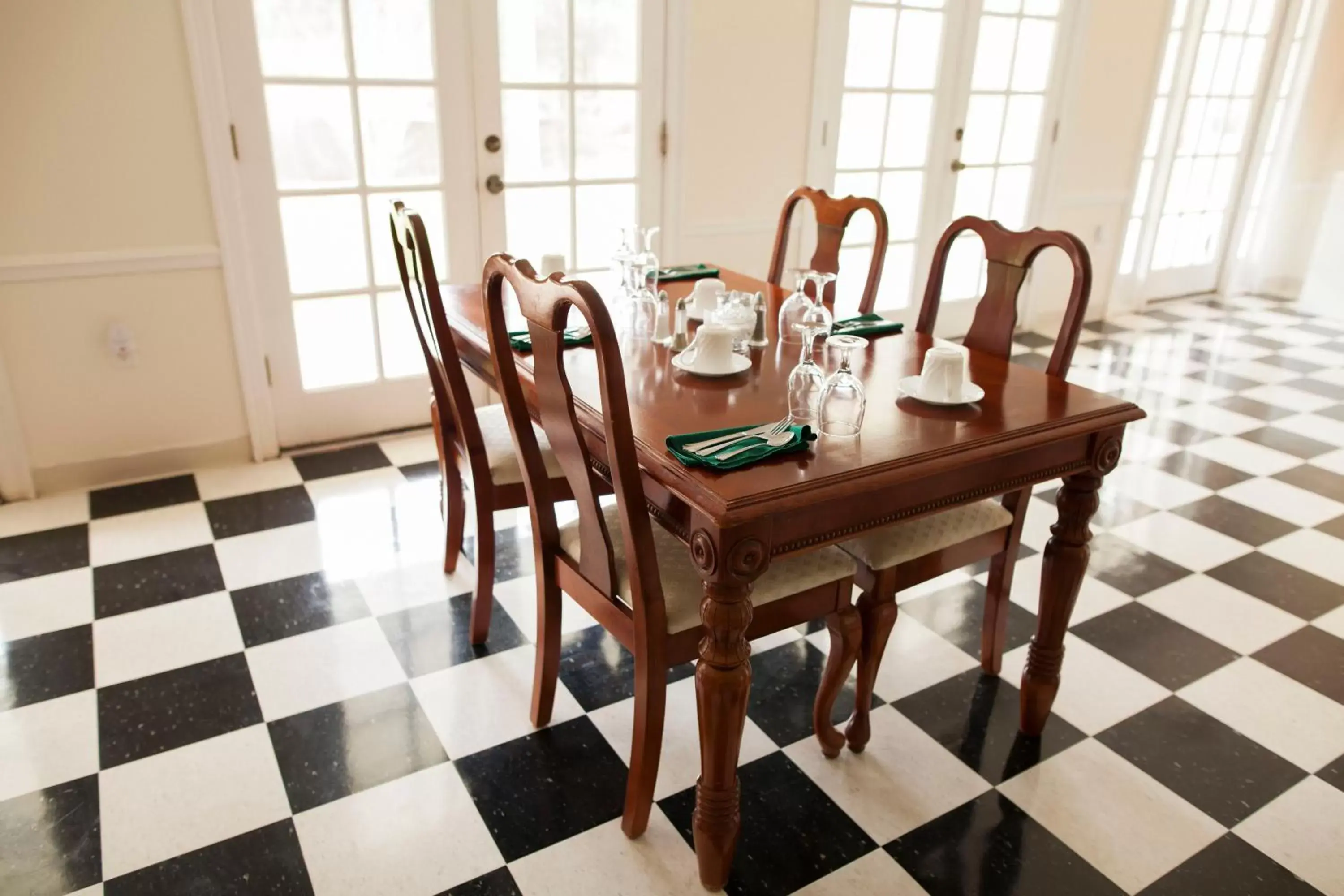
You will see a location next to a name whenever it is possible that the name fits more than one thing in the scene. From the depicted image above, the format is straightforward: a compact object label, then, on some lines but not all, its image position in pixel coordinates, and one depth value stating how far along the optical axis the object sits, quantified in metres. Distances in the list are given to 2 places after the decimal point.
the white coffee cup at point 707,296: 2.11
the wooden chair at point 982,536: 1.71
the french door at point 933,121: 3.89
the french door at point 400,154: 2.83
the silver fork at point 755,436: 1.35
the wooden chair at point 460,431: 1.84
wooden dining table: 1.29
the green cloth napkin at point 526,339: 1.85
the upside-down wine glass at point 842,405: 1.47
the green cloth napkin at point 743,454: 1.31
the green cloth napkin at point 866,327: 2.05
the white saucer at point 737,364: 1.74
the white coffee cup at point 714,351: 1.73
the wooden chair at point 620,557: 1.32
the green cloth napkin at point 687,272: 2.54
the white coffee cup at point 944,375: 1.58
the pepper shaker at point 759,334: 1.96
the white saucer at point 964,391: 1.61
